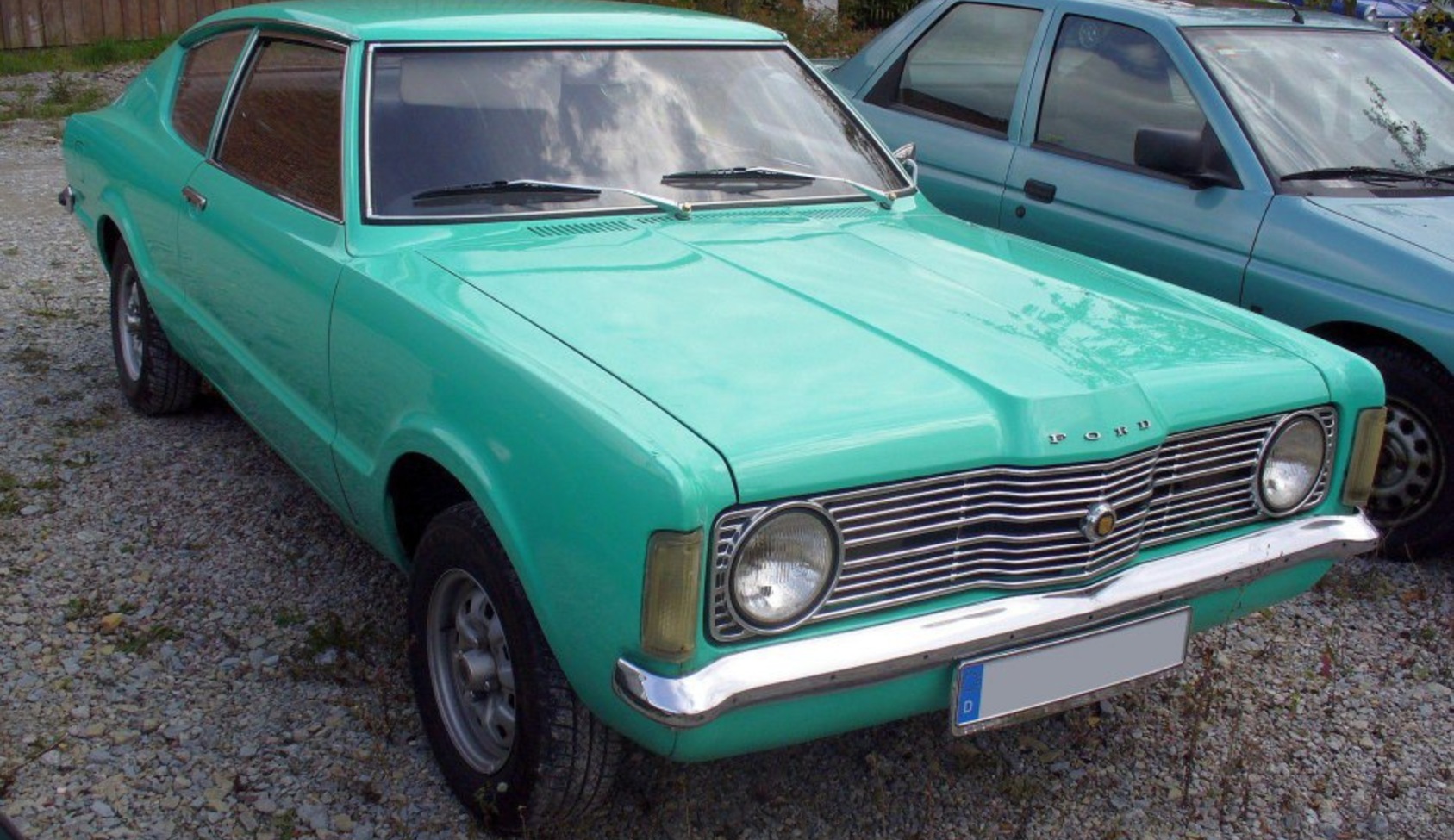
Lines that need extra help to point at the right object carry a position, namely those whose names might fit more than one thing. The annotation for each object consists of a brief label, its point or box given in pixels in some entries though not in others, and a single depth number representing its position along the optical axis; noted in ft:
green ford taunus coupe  8.00
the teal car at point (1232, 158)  14.02
